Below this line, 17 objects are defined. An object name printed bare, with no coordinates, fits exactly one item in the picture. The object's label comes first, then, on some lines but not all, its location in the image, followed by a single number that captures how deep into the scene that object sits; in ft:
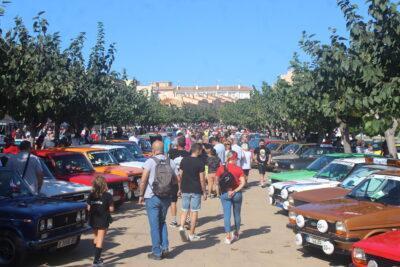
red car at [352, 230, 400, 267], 20.03
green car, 46.13
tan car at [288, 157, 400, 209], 34.51
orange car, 47.60
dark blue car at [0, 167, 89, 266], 25.55
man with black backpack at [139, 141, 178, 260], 27.89
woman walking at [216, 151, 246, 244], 32.27
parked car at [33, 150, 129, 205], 42.14
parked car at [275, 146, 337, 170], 66.95
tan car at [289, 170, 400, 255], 26.21
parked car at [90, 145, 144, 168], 55.10
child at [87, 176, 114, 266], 26.12
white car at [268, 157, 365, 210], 40.14
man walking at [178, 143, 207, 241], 32.32
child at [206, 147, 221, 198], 50.60
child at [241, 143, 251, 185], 58.13
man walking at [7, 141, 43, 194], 33.58
